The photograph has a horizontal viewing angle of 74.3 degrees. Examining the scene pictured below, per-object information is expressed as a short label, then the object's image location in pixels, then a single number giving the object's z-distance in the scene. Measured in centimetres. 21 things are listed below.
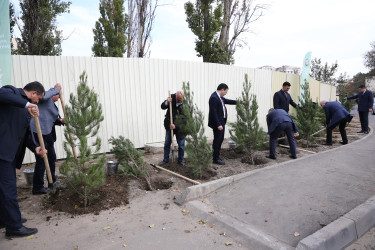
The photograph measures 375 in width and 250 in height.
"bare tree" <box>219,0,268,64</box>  1467
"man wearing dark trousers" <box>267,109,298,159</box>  646
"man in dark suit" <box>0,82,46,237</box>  299
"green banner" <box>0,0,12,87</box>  527
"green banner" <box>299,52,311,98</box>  1124
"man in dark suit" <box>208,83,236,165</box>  581
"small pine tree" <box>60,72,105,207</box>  374
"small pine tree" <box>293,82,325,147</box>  798
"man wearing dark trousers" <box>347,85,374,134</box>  1002
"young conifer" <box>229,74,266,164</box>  617
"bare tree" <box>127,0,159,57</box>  1645
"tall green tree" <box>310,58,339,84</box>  2603
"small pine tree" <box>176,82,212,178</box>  509
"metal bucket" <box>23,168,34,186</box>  475
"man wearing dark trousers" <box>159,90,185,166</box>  577
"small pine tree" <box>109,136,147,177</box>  502
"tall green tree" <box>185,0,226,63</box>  1381
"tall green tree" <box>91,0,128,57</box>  1538
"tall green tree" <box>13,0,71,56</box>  1120
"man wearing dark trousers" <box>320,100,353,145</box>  793
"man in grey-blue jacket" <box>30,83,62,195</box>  416
